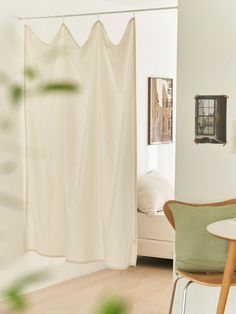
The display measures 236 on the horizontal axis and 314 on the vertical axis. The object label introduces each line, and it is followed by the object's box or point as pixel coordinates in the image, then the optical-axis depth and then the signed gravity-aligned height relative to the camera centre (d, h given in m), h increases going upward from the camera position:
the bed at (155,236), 5.84 -1.21
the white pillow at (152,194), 5.88 -0.85
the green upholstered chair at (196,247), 3.48 -0.78
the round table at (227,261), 3.20 -0.79
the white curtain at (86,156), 4.54 -0.40
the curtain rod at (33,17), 5.00 +0.63
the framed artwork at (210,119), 3.94 -0.11
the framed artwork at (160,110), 6.55 -0.10
